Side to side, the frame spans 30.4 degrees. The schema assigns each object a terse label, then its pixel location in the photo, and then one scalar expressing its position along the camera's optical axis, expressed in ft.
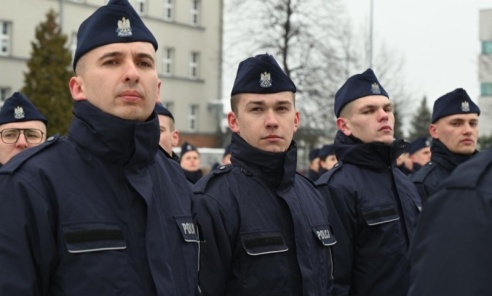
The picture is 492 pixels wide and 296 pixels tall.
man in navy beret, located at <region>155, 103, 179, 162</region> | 26.00
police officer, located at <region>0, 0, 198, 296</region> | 11.93
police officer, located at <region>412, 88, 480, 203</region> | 25.44
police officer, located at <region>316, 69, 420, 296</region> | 19.90
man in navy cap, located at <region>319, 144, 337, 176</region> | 56.13
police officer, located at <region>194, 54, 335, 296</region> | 16.43
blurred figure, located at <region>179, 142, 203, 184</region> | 46.66
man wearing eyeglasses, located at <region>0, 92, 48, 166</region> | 25.44
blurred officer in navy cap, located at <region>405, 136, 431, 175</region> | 53.36
